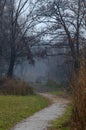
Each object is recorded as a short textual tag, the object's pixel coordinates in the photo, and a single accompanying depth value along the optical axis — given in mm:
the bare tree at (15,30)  37062
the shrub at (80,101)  8914
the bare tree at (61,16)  33209
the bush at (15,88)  30219
